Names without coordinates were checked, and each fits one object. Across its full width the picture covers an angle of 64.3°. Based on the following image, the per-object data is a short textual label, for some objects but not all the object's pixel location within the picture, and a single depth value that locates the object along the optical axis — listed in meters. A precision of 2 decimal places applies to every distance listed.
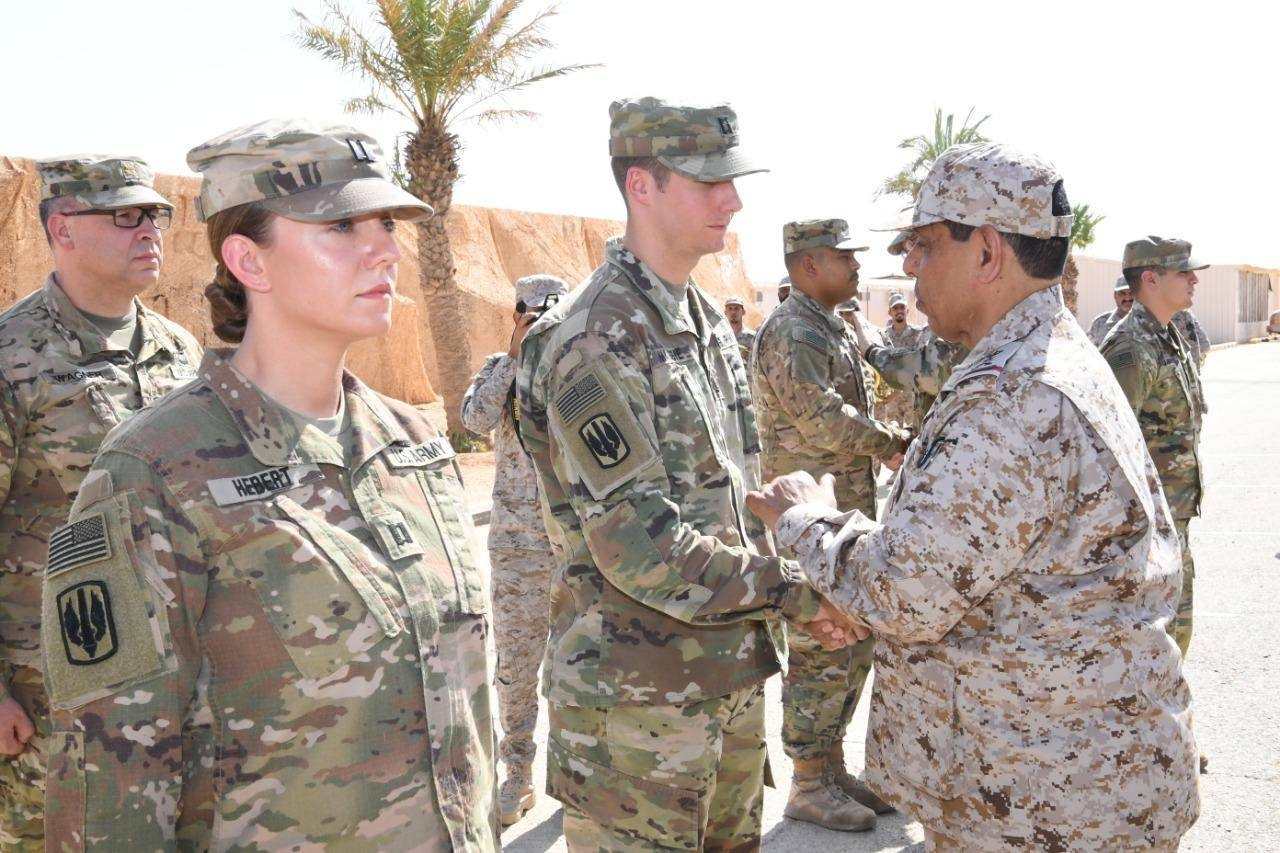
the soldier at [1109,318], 7.54
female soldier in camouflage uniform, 1.48
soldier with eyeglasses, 3.12
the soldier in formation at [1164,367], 5.19
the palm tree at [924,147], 25.69
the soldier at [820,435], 4.25
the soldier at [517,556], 4.35
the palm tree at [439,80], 14.11
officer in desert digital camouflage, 2.14
